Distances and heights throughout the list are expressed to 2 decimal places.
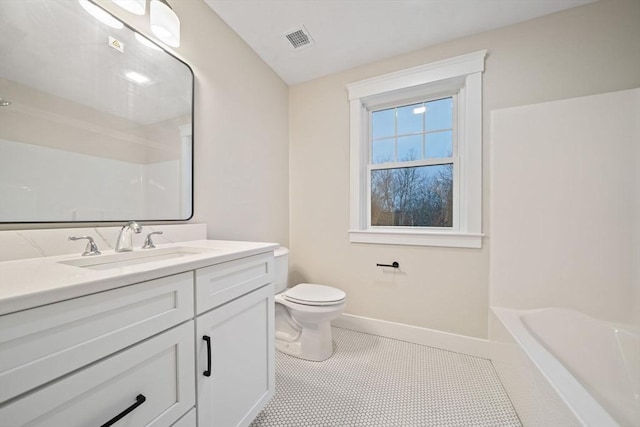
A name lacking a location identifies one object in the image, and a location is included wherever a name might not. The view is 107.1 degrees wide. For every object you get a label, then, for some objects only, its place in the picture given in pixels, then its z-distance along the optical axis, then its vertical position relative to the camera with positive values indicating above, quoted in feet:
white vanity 1.45 -1.04
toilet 5.18 -2.31
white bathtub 2.74 -2.31
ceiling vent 5.56 +4.30
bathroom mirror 2.66 +1.29
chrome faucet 3.21 -0.32
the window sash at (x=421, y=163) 6.09 +1.43
